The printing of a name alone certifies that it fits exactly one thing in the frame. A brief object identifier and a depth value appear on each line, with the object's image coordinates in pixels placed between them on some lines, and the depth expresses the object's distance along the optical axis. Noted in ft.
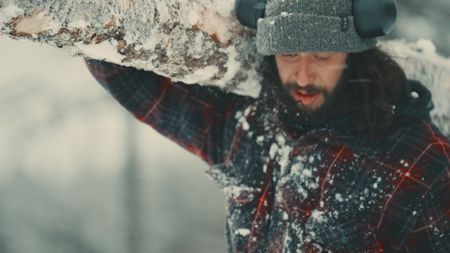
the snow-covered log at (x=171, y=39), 7.42
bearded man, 8.08
